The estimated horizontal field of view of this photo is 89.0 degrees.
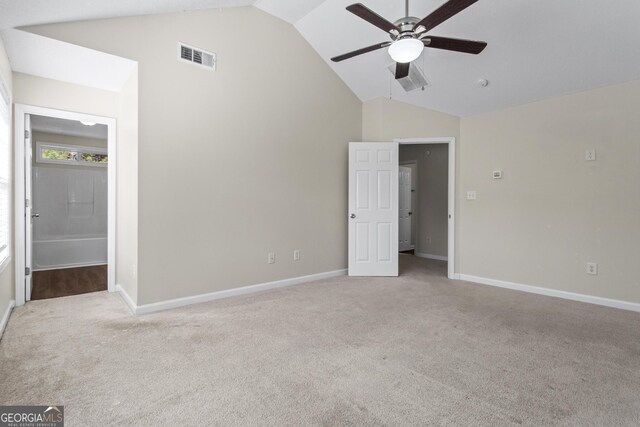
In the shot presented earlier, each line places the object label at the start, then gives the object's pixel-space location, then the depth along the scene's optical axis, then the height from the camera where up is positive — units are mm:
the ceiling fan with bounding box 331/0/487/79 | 2282 +1348
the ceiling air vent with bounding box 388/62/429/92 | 3061 +1313
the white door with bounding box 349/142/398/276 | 4781 +81
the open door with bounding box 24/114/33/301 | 3404 +49
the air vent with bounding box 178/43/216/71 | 3297 +1608
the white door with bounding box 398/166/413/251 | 7203 +147
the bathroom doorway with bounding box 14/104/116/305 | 5043 +91
